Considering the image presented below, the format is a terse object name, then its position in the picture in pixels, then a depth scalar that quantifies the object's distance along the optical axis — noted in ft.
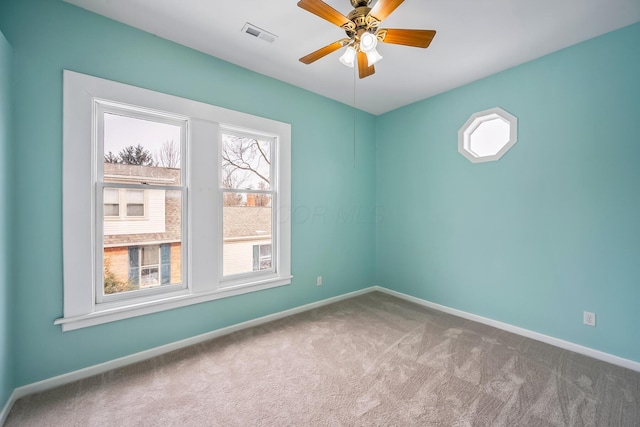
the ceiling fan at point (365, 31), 5.31
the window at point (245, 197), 9.39
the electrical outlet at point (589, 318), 7.72
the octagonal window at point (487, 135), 9.35
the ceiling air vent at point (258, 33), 7.23
